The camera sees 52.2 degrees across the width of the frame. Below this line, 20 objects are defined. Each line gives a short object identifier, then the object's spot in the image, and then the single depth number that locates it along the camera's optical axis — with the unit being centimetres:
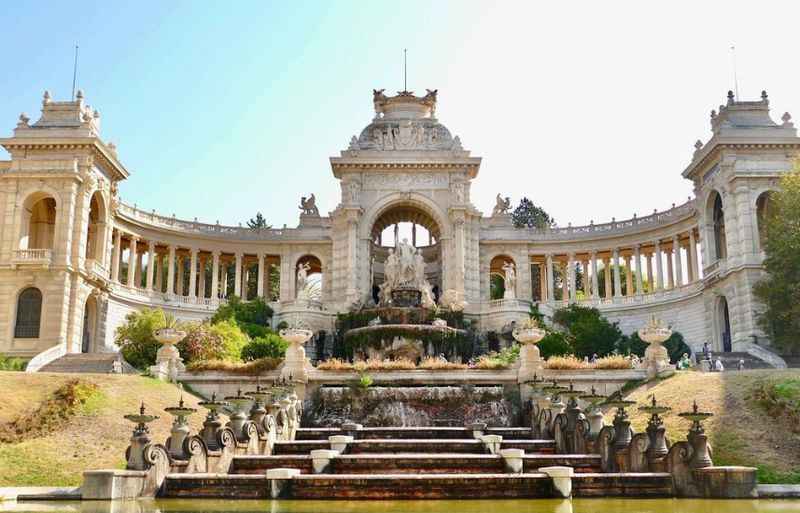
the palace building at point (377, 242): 5253
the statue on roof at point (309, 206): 7456
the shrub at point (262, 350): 4472
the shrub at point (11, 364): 4456
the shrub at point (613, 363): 3462
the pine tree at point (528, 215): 9744
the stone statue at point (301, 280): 6270
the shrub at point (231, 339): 4356
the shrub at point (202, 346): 4253
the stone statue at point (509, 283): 6262
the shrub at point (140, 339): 4512
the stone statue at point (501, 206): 7369
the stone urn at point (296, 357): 3312
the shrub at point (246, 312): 6131
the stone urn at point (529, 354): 3309
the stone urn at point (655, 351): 3419
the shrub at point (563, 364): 3431
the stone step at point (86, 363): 4459
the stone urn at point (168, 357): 3512
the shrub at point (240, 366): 3484
